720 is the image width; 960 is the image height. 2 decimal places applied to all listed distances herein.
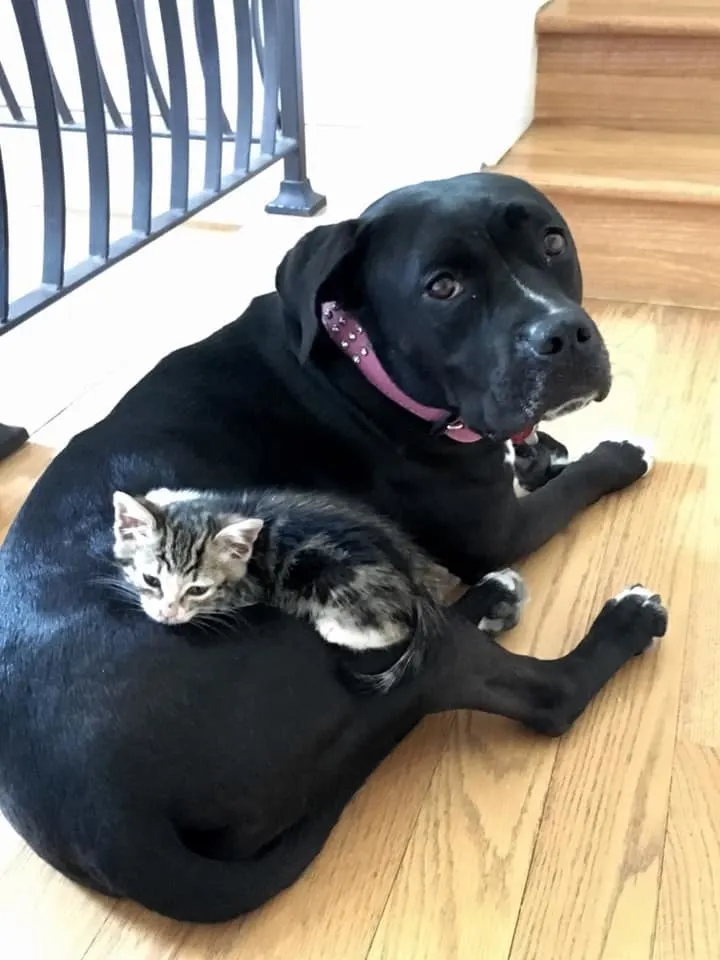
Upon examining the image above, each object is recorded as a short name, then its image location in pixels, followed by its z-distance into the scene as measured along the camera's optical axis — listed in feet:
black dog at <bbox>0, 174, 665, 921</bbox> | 3.37
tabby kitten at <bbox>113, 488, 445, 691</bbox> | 3.72
